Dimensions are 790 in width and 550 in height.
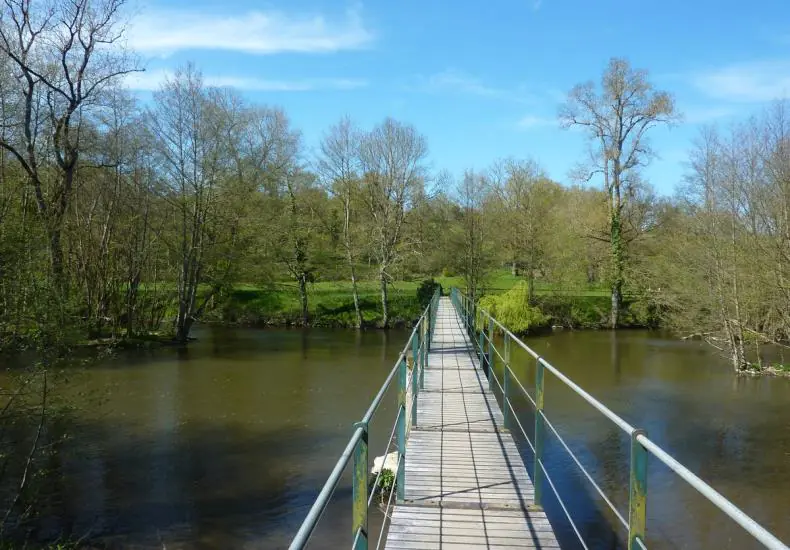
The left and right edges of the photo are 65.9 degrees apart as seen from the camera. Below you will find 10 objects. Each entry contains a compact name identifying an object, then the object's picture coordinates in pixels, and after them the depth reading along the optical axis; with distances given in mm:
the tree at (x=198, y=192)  23531
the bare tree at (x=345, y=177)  31859
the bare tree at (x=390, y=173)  31922
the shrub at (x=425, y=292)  33312
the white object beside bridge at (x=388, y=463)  8778
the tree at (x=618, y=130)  31125
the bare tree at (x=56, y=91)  17625
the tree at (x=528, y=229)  33812
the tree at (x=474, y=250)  33531
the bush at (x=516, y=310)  29062
